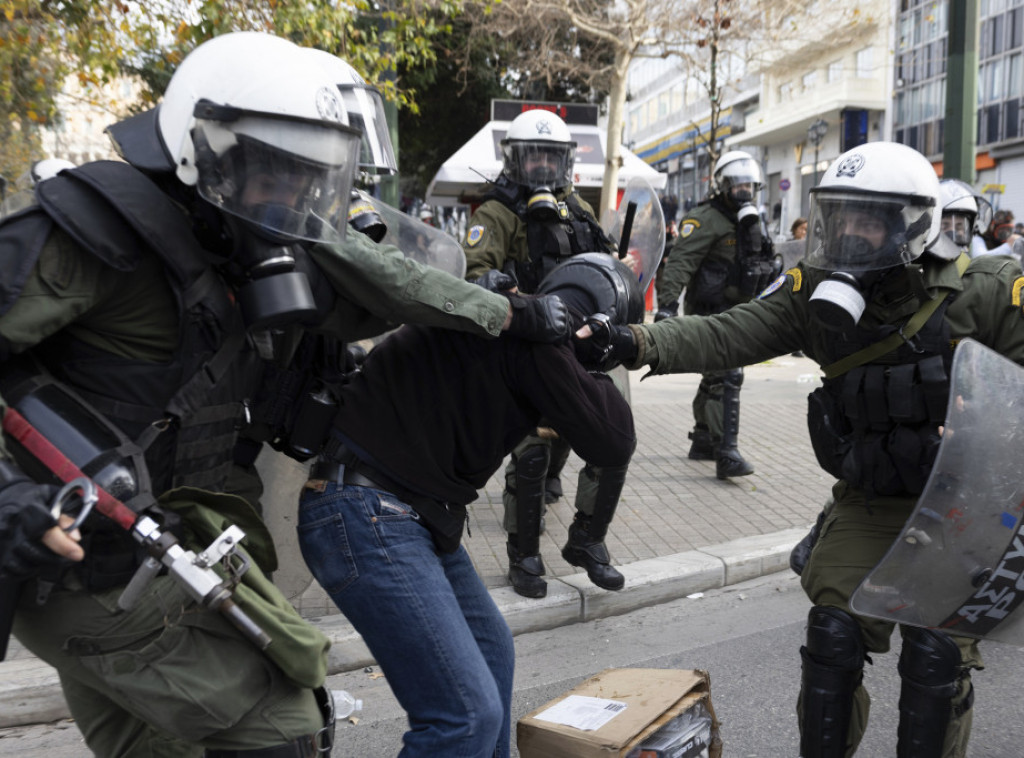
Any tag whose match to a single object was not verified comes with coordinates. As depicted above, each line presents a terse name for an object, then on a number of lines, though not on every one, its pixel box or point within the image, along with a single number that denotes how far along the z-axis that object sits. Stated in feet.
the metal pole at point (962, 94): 23.21
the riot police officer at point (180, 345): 5.56
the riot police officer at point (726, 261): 20.27
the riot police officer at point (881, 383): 8.46
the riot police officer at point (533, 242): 14.01
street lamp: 80.79
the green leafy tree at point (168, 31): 20.17
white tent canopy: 42.57
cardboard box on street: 7.93
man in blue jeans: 6.66
